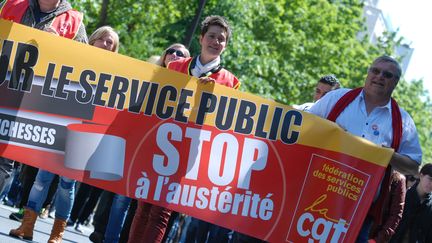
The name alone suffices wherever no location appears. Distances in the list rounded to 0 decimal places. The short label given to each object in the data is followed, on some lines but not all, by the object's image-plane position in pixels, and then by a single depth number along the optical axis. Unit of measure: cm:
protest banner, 1193
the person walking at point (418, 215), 1737
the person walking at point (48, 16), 1256
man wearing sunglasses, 1200
